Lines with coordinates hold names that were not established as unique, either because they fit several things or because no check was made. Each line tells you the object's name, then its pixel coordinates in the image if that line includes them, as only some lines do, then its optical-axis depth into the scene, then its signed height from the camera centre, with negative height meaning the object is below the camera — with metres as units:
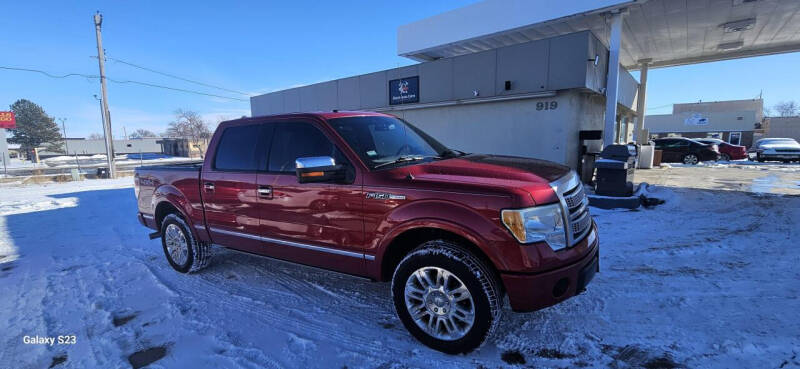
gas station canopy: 9.67 +3.76
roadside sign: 33.00 +3.39
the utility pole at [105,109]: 18.09 +2.30
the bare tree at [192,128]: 62.78 +4.34
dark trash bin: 7.37 -0.54
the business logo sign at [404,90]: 12.11 +2.03
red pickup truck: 2.43 -0.53
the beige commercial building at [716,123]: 35.44 +2.25
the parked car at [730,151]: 19.23 -0.43
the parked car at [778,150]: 17.75 -0.39
